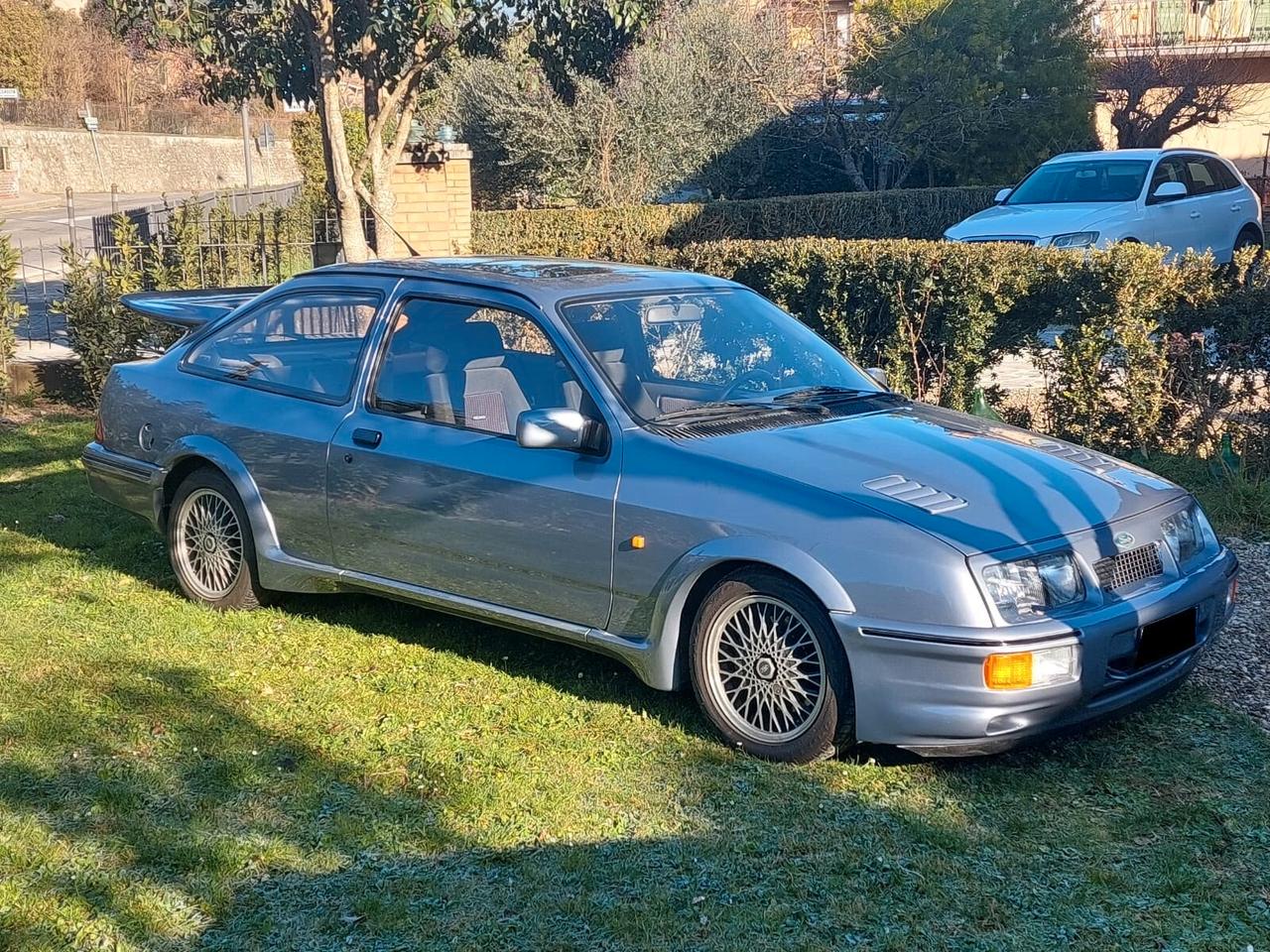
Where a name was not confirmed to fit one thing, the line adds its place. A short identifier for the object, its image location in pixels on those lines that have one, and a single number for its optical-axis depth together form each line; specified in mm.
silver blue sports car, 4172
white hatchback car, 13266
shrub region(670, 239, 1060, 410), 8469
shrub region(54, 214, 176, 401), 11664
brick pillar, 18328
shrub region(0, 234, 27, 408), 11375
